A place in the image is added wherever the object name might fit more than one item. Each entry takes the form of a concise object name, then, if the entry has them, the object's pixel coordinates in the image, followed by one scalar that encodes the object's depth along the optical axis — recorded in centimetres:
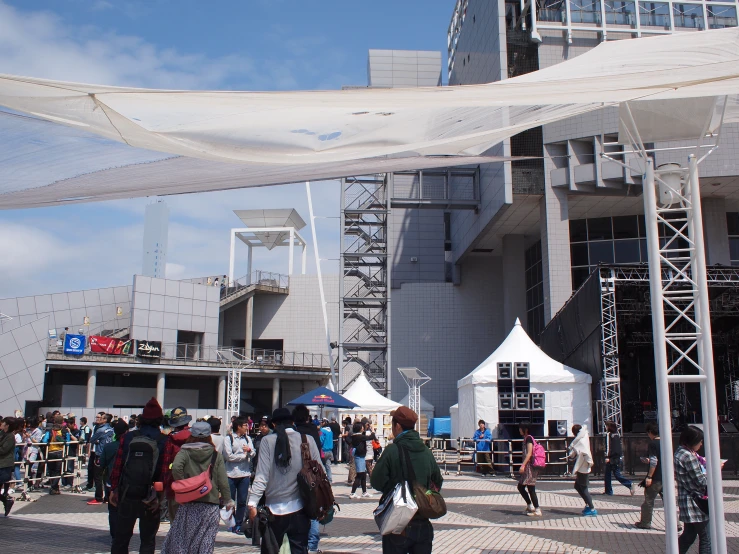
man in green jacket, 484
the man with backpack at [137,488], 603
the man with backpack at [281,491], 527
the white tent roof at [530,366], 2156
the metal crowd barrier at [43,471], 1405
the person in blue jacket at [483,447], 2049
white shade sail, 582
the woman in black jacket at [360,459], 1380
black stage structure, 2078
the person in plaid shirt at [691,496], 640
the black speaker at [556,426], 2123
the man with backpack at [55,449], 1442
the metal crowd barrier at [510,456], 2005
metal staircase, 4072
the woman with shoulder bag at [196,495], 559
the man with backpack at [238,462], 909
